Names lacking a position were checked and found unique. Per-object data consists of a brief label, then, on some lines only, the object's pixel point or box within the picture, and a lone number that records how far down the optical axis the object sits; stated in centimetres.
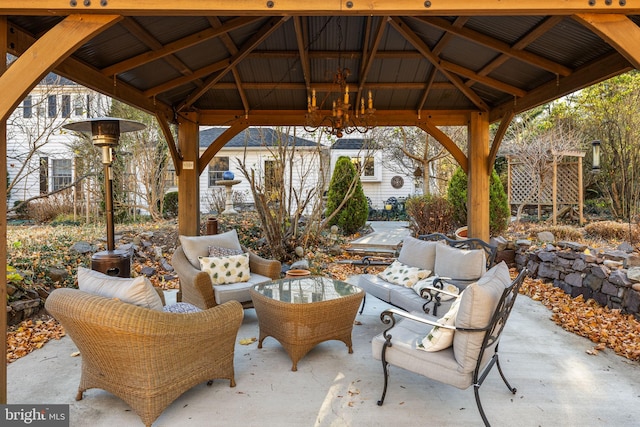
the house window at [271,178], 796
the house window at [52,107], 1156
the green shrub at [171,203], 1138
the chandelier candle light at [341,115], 446
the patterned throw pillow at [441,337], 252
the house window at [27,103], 1112
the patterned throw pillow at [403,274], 431
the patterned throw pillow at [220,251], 465
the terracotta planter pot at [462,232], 760
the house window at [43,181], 1109
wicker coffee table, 327
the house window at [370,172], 1618
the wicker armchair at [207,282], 412
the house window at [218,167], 1430
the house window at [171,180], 1364
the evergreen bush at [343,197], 1027
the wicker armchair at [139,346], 229
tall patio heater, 421
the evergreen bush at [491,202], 810
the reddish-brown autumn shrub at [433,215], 854
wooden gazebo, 241
